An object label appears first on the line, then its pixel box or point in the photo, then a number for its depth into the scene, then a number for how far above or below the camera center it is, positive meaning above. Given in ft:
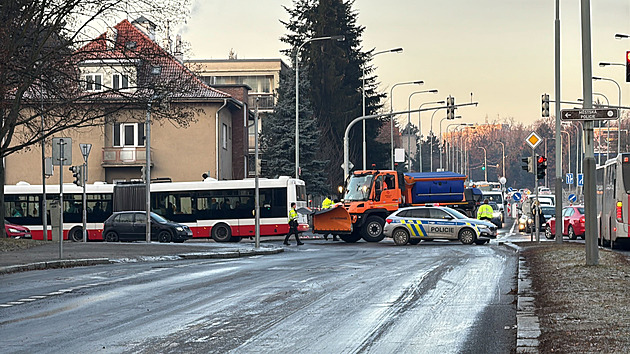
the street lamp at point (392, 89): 212.72 +21.25
